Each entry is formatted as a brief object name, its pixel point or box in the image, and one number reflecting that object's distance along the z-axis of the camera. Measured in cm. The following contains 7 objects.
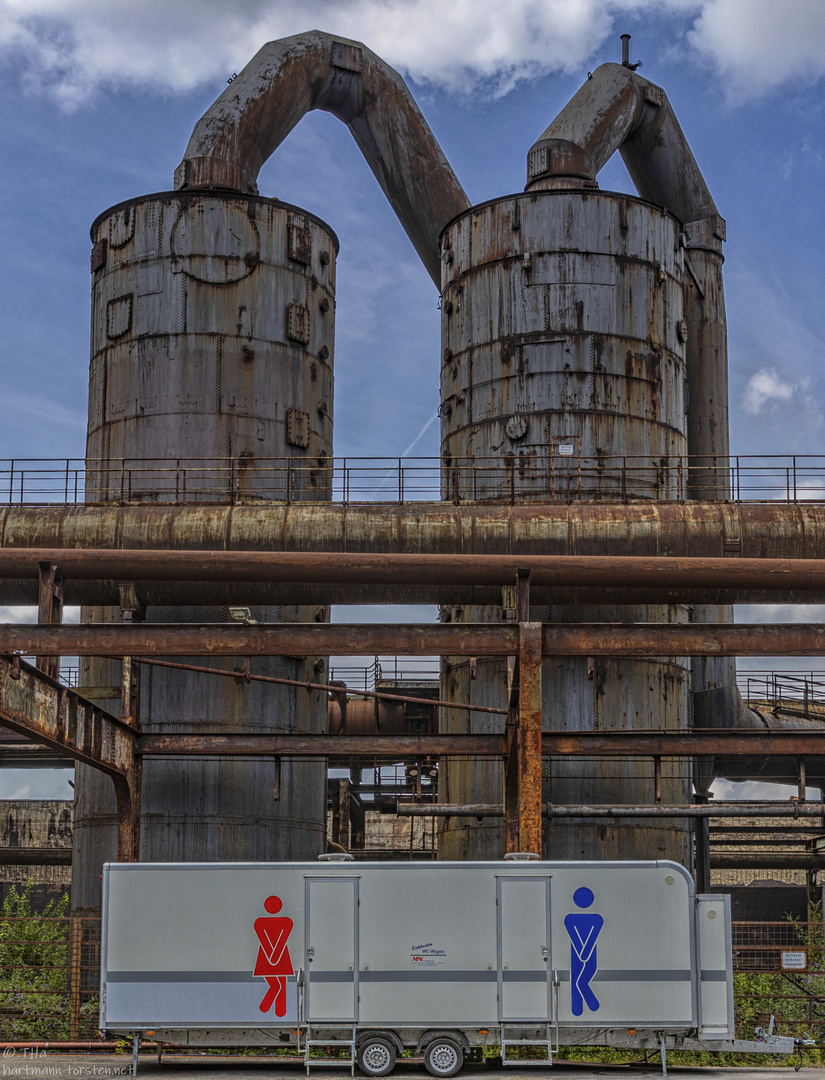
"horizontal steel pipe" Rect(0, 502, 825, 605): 2173
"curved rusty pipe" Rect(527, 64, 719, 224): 2958
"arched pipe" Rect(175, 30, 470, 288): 2916
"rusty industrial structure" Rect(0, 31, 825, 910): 1933
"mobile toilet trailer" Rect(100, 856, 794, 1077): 1443
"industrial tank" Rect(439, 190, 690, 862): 2395
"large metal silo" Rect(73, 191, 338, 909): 2450
